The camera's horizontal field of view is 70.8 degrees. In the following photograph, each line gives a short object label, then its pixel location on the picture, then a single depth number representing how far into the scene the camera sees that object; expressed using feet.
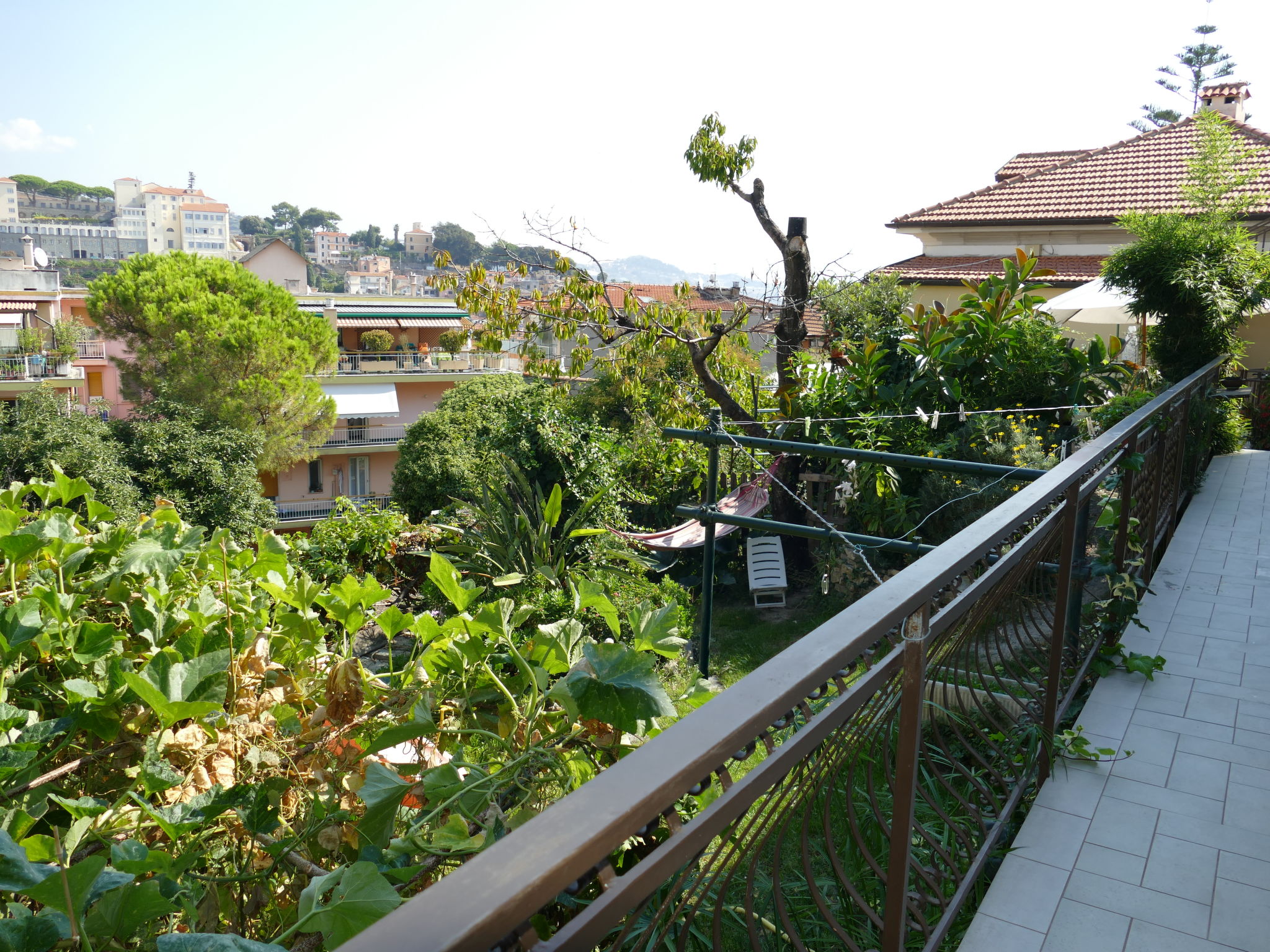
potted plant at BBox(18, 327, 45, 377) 109.40
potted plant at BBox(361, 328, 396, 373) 124.57
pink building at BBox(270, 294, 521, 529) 115.14
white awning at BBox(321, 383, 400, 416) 116.98
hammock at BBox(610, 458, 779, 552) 28.91
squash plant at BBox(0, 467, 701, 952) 3.39
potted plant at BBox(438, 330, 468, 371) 127.54
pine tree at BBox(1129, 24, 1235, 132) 101.50
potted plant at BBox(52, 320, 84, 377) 111.96
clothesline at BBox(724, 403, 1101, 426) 19.62
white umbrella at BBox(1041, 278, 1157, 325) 29.76
